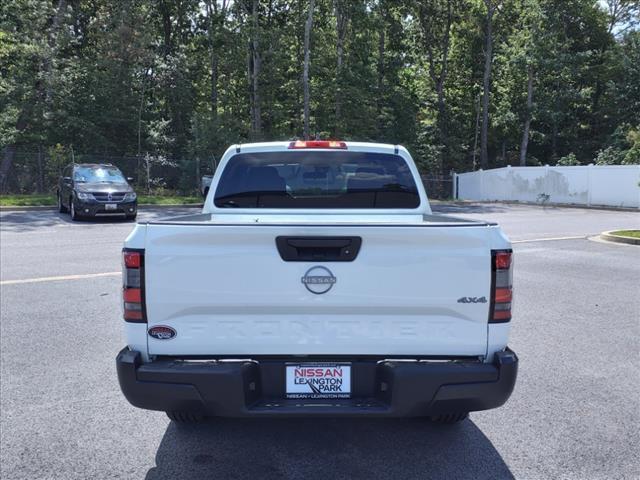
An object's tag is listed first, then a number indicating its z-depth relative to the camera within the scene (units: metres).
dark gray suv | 16.89
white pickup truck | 2.98
